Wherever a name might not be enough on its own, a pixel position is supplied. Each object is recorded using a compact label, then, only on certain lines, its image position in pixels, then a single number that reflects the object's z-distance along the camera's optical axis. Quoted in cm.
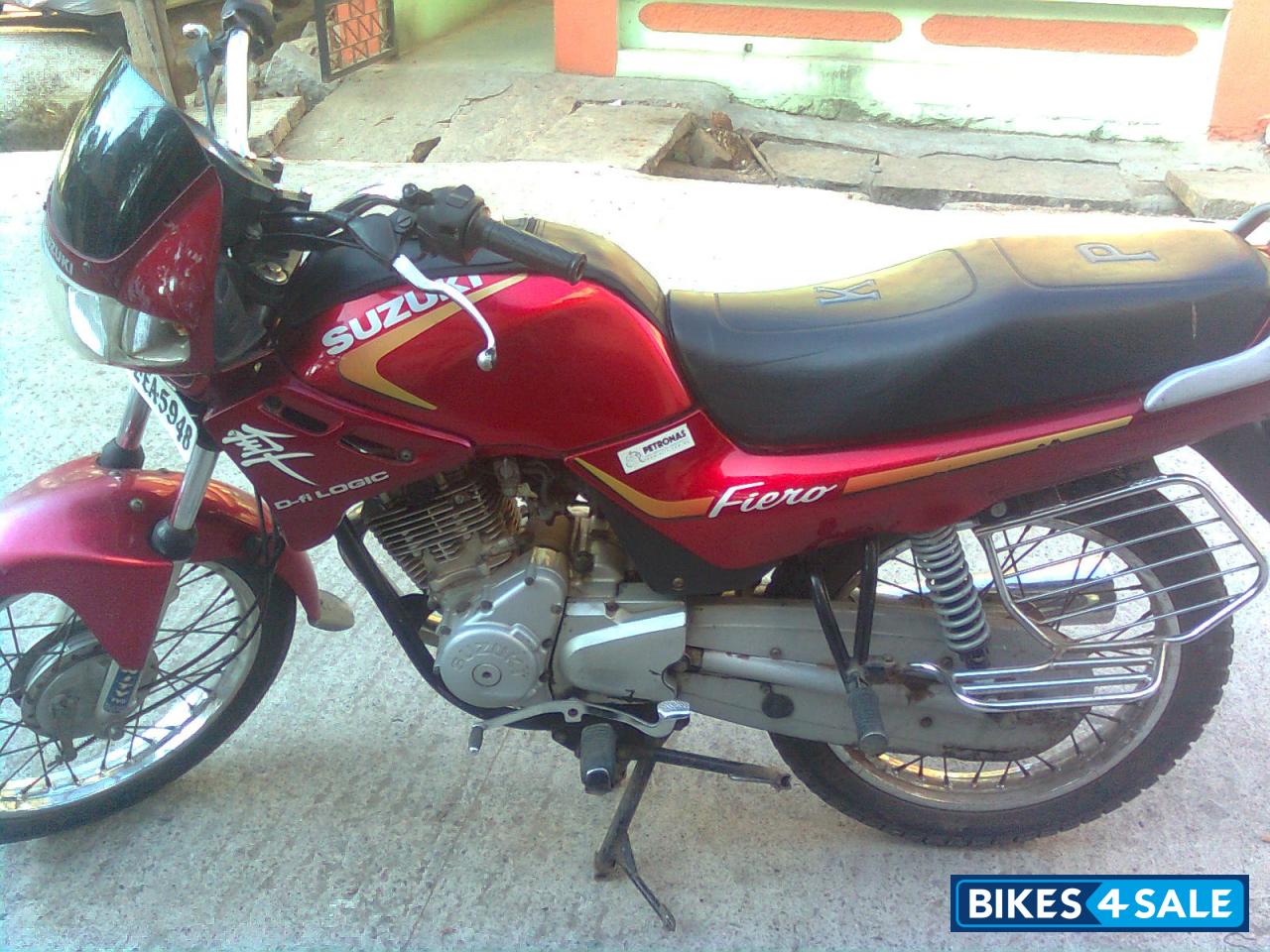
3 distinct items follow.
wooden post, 664
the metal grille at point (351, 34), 626
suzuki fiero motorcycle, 154
